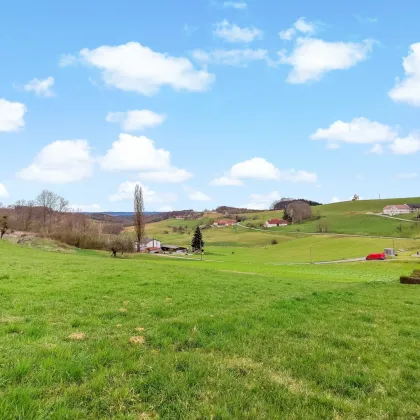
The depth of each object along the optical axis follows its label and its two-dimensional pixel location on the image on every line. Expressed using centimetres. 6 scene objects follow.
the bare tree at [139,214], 8650
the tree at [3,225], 6579
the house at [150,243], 14312
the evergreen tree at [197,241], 12532
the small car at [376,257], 7525
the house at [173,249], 14162
